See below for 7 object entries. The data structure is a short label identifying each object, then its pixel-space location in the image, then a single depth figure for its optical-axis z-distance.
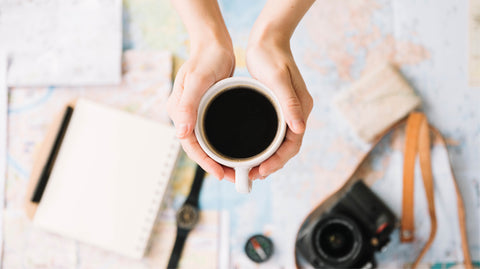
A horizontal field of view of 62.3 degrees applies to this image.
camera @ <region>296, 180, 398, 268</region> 0.60
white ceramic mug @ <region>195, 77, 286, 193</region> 0.38
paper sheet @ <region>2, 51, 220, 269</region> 0.69
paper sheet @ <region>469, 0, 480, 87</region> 0.71
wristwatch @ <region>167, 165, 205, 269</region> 0.68
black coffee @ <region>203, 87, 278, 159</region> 0.40
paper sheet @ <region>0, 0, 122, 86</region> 0.70
